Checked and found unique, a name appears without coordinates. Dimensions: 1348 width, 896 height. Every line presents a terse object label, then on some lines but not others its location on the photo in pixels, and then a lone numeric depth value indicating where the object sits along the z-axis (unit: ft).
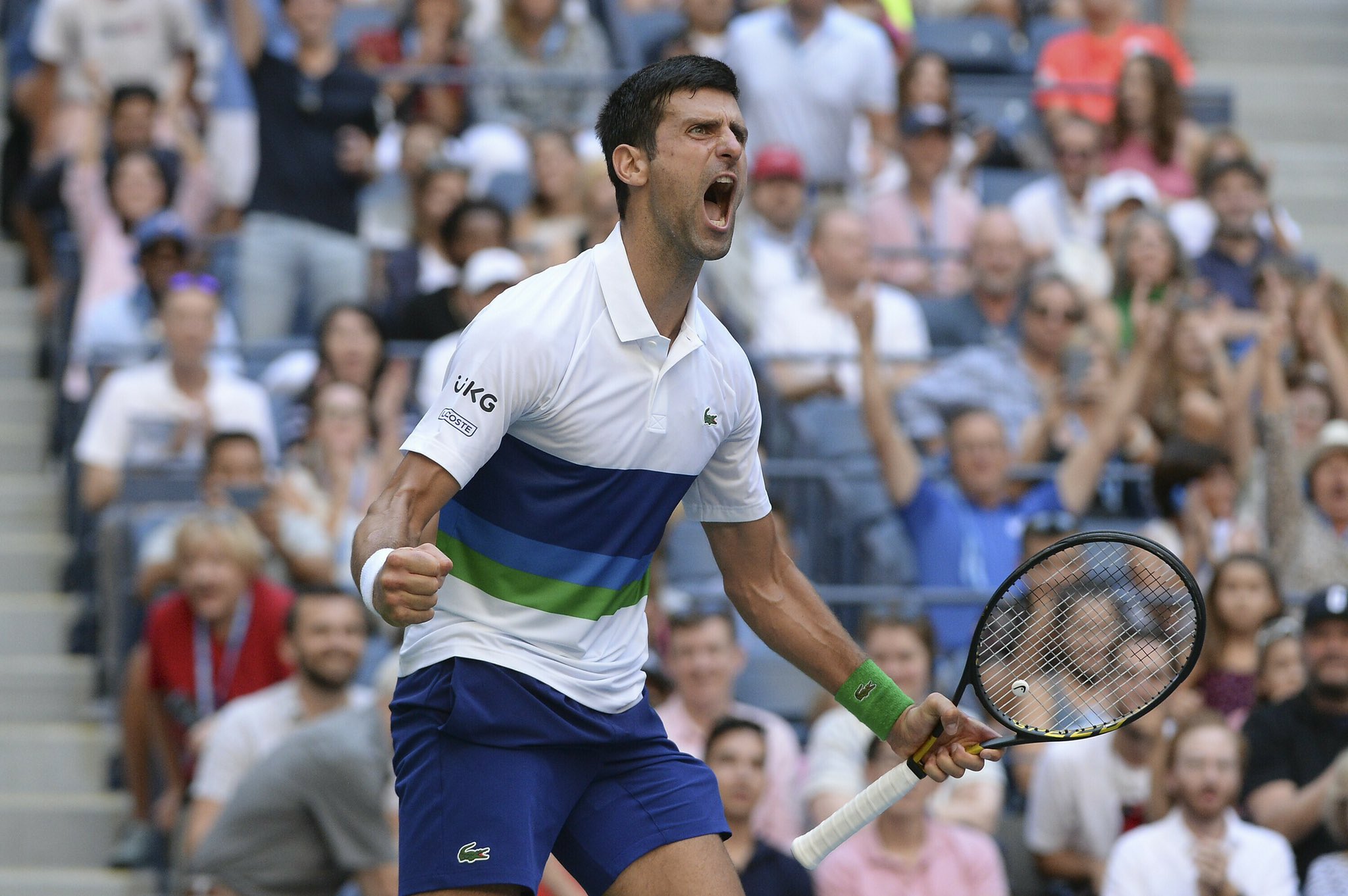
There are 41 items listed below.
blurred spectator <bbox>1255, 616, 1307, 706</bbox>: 49.42
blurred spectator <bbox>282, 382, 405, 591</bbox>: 53.78
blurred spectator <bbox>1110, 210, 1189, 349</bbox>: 64.64
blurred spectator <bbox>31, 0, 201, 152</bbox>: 70.74
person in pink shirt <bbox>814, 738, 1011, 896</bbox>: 44.70
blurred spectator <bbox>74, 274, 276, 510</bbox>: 56.95
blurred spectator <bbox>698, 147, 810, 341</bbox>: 64.75
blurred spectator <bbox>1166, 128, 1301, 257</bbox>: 72.54
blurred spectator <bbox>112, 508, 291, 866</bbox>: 50.06
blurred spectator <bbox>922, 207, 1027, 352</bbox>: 65.00
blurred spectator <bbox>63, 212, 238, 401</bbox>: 62.03
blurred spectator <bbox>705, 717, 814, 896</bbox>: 43.88
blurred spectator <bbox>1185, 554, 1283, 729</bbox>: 50.85
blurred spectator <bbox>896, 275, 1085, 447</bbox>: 59.98
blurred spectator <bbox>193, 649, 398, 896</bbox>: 43.75
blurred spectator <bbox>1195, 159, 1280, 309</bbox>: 70.23
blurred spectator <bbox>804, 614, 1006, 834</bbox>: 46.73
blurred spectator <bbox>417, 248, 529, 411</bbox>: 57.21
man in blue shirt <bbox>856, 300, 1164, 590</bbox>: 54.80
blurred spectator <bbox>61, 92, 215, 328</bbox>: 64.80
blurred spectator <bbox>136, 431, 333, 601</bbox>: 51.88
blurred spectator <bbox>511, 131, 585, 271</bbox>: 67.82
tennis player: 25.73
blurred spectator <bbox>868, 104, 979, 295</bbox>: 70.03
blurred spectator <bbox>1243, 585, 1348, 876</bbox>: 46.83
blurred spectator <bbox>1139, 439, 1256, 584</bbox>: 56.03
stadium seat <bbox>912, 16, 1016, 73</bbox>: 85.46
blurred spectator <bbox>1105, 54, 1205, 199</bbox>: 74.64
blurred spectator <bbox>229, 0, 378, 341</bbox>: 65.51
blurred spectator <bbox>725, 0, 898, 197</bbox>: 72.38
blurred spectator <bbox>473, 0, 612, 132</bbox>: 76.38
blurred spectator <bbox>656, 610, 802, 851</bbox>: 47.37
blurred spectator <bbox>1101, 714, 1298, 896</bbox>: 43.78
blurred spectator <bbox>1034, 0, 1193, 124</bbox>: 80.18
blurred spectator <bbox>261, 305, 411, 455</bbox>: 57.52
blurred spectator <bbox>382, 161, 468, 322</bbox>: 65.67
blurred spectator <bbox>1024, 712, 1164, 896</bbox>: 47.73
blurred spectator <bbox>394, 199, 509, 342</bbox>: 62.13
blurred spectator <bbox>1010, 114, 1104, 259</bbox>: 72.23
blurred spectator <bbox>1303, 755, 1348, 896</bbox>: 43.55
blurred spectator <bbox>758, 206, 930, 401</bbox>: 61.31
